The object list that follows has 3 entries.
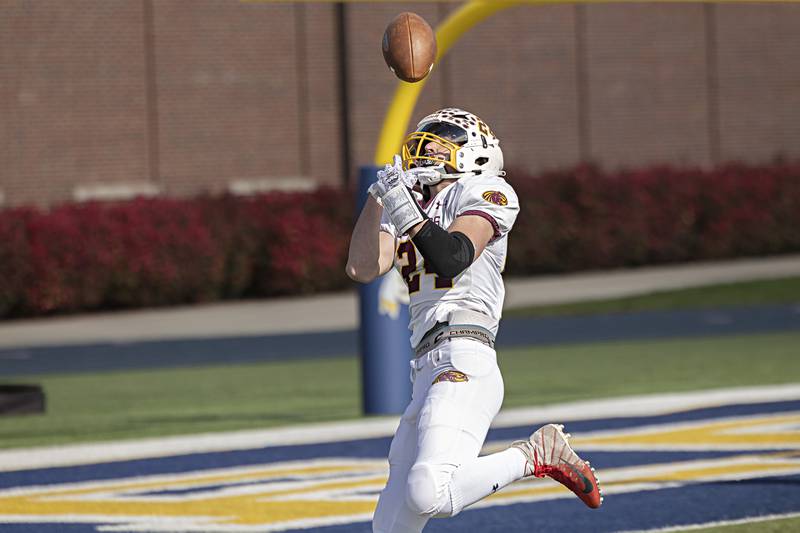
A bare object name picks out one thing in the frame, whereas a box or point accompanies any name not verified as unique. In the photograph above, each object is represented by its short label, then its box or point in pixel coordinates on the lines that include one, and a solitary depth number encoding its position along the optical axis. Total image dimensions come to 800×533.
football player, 11.96
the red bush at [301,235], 47.66
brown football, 13.87
